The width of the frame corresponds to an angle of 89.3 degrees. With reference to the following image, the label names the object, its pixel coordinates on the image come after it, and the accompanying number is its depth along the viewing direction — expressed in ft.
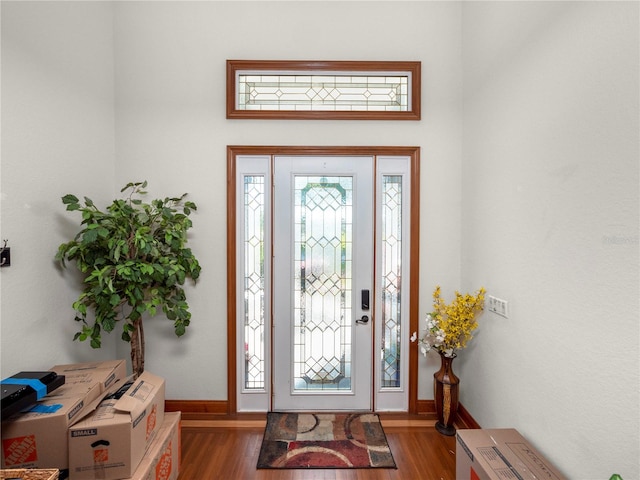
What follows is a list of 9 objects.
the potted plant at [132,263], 6.74
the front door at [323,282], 8.80
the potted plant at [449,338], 7.66
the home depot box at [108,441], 4.99
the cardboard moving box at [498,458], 4.97
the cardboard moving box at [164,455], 5.50
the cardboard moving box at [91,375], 5.70
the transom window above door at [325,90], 8.70
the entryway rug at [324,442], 7.10
